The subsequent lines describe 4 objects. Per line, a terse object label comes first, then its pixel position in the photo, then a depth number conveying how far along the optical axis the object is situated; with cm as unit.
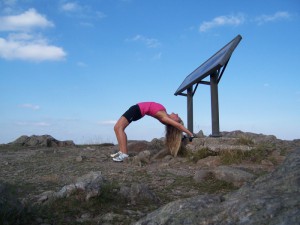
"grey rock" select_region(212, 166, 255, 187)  322
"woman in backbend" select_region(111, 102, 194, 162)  496
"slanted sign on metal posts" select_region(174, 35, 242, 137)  519
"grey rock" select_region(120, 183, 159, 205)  260
